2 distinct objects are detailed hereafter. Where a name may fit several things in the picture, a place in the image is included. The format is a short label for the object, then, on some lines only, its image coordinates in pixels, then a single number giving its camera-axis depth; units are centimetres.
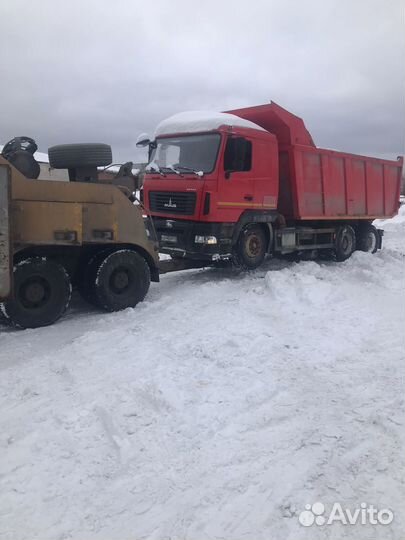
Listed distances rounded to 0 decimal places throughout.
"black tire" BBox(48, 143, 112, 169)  673
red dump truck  877
